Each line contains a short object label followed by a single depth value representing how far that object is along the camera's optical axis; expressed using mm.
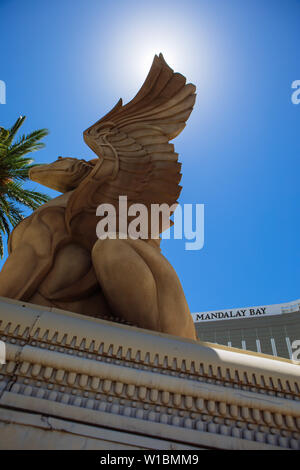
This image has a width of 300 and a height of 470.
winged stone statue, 2713
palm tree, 11438
